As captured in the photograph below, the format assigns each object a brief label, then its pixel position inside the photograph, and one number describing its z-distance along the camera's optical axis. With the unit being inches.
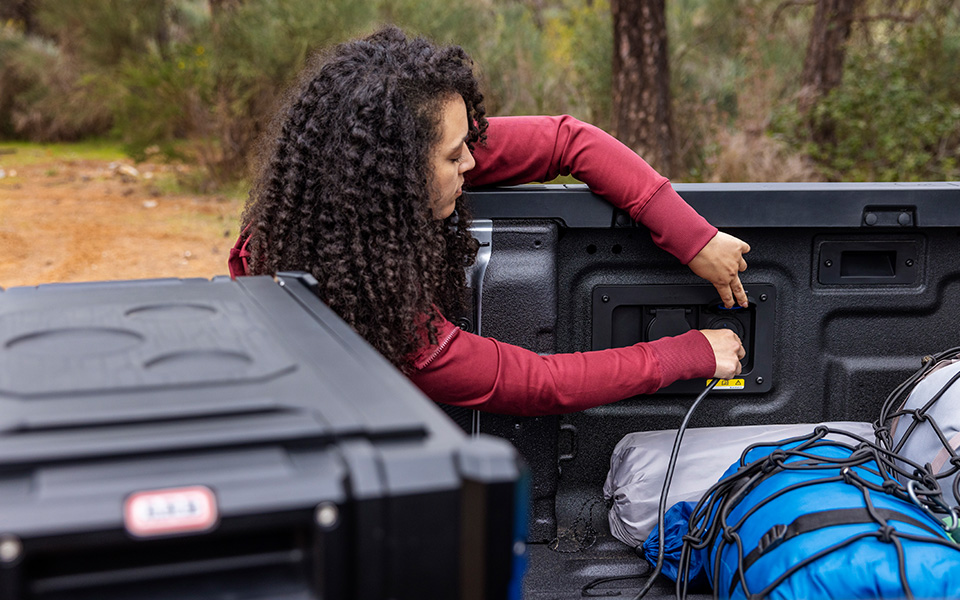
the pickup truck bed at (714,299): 75.7
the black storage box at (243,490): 27.5
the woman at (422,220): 60.7
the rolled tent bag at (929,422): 63.9
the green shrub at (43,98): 459.2
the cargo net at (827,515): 52.4
